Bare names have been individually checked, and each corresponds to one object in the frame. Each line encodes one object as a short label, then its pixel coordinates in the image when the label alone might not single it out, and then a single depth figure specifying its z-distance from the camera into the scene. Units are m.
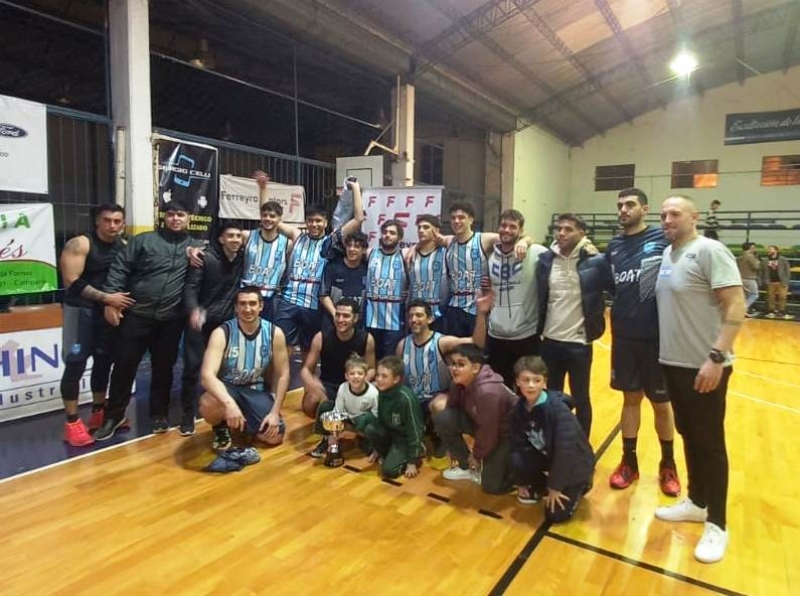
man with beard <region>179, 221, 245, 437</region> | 3.78
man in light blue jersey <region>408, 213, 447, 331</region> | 3.82
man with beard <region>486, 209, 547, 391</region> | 3.29
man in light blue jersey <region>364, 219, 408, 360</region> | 3.92
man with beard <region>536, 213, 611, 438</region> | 3.06
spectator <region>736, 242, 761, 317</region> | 9.11
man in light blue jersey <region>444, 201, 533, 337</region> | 3.67
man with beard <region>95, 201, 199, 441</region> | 3.62
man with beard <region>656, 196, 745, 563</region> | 2.27
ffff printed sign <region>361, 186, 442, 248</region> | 5.14
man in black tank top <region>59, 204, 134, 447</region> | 3.57
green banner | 4.23
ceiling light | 9.87
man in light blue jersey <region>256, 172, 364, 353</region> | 4.30
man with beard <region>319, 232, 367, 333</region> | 4.12
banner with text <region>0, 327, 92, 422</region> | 4.01
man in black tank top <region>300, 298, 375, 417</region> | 3.81
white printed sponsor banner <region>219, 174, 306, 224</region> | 6.48
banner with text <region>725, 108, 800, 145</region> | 14.07
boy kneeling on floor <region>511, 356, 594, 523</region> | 2.67
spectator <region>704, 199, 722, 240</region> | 13.35
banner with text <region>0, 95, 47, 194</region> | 4.25
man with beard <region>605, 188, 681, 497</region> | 2.85
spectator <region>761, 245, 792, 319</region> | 10.90
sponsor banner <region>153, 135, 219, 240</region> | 5.44
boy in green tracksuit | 3.24
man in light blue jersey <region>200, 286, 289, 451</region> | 3.48
